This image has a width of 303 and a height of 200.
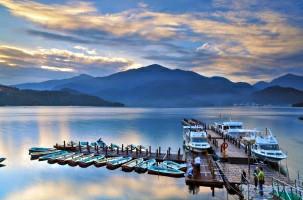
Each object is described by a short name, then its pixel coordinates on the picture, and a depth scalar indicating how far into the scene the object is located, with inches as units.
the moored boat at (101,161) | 1859.0
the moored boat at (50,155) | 2045.3
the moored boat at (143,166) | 1716.3
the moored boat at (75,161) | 1879.9
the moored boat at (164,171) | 1590.8
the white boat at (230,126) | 2875.5
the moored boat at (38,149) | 2287.0
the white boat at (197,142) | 1930.7
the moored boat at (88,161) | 1858.0
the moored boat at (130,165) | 1743.4
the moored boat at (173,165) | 1664.6
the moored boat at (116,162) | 1811.0
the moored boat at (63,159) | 1915.0
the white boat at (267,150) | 1712.7
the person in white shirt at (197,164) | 1491.1
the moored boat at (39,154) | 2171.5
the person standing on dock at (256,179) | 1143.5
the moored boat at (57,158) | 1960.3
